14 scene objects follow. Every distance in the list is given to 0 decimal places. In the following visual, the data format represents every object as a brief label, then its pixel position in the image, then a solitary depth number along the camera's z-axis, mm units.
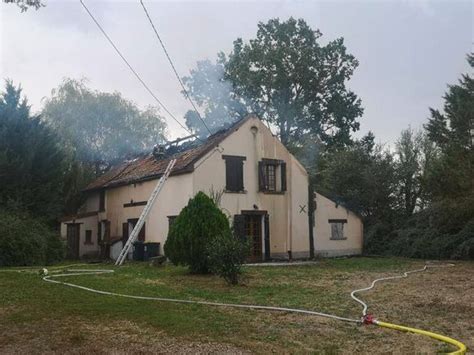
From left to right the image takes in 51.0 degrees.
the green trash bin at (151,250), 22453
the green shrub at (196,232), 14609
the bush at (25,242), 18078
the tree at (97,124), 35000
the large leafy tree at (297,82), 37188
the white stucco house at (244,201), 22625
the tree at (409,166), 30750
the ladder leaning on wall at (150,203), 21719
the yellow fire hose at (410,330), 5942
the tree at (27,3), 8520
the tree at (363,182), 29453
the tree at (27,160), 22702
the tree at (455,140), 21094
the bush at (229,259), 12414
